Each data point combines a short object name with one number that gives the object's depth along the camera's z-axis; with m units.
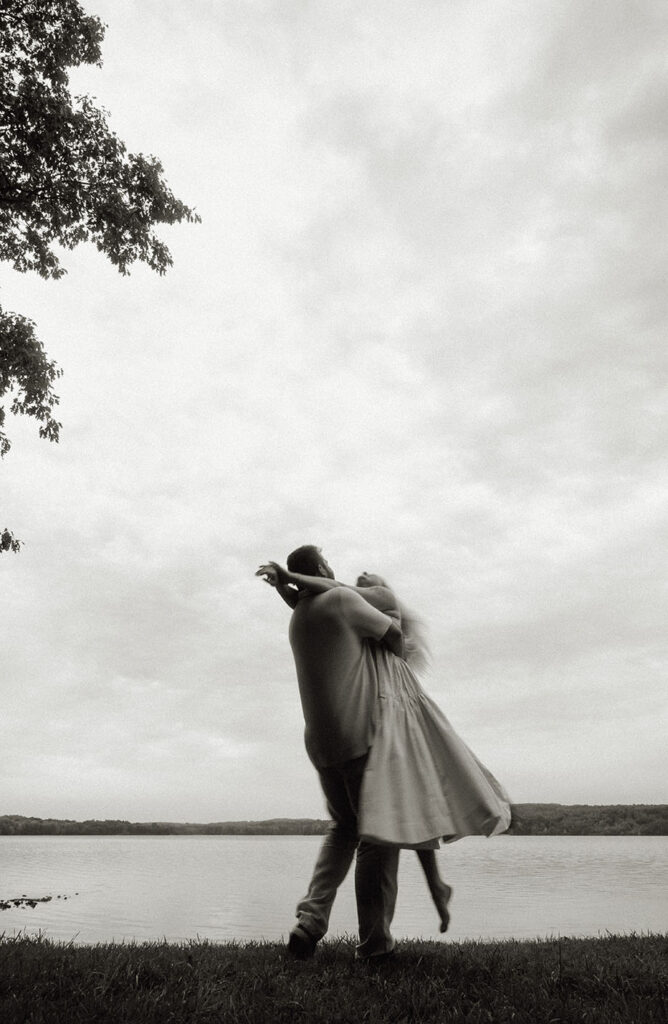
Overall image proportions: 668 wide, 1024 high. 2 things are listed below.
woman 4.44
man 4.78
